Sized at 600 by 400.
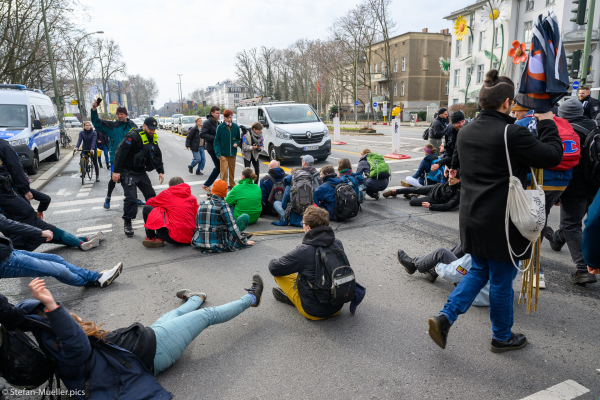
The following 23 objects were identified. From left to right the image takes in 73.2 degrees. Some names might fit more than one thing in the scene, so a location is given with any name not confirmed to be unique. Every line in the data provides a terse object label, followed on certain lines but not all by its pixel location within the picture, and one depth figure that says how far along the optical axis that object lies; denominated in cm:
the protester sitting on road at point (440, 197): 769
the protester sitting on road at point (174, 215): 596
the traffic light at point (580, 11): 1089
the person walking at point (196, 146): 1342
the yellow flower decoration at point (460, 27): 2700
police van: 1321
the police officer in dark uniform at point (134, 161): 679
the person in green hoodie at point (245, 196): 689
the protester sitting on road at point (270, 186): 750
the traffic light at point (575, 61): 1191
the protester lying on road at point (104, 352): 241
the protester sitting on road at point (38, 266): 397
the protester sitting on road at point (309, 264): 353
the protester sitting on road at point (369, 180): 855
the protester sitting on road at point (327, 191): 714
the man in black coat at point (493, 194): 279
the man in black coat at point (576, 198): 436
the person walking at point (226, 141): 1002
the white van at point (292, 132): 1405
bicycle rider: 1201
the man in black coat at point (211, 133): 1069
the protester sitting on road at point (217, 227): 567
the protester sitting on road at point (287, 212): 707
